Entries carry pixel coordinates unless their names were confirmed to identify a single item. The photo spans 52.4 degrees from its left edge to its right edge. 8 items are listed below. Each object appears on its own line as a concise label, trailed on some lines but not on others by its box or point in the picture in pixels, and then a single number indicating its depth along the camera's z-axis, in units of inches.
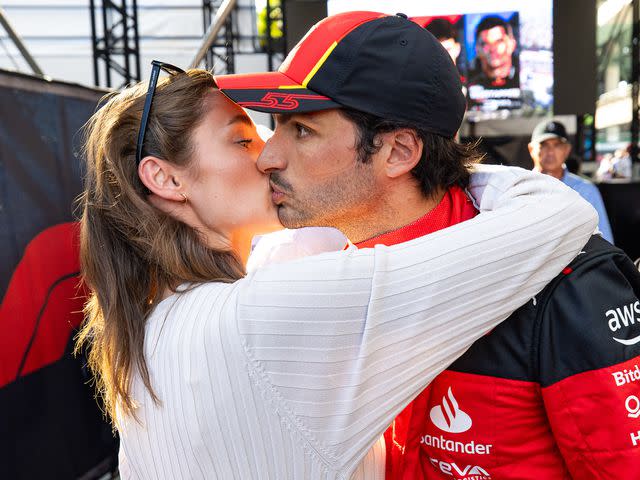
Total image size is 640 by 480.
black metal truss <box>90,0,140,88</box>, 264.1
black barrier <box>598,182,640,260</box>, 235.9
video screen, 272.1
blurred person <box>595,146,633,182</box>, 423.4
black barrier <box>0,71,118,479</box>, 87.4
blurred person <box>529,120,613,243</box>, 193.6
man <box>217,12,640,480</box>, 43.9
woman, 43.6
